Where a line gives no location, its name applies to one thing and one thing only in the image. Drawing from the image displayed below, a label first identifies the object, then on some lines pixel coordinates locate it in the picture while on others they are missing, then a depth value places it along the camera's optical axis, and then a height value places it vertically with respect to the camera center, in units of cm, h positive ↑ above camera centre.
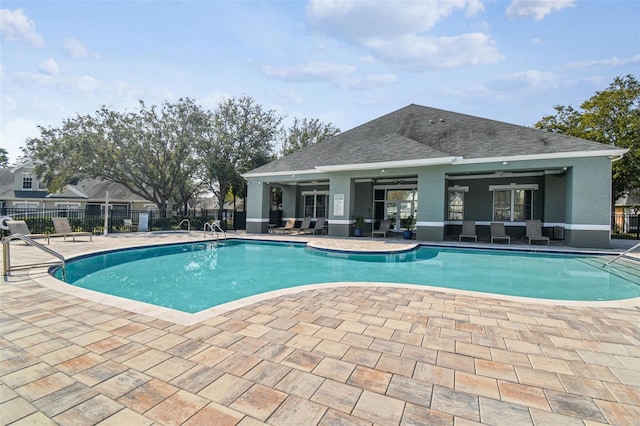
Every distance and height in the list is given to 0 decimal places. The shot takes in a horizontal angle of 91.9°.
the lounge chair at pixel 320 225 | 1670 -92
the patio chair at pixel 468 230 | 1353 -84
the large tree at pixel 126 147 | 1691 +326
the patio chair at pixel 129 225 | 1727 -115
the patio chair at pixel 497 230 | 1324 -80
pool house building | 1080 +146
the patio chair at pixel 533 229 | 1260 -69
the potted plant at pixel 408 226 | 1392 -78
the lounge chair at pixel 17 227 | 847 -68
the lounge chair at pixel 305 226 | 1748 -104
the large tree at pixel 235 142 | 2072 +456
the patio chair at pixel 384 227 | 1524 -91
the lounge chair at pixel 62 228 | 1130 -92
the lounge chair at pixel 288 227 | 1783 -113
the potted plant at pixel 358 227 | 1510 -89
